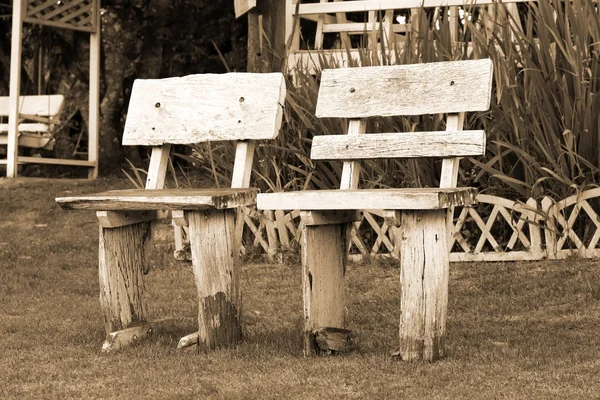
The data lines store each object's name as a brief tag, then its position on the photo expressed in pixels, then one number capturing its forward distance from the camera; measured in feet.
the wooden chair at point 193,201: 25.14
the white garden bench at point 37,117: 64.08
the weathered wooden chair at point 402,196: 23.21
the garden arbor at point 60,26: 62.50
